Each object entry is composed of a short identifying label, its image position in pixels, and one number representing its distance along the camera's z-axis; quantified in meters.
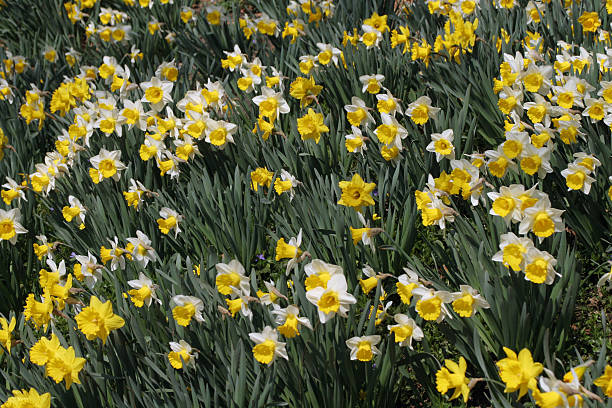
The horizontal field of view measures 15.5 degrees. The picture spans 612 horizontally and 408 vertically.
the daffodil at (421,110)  5.02
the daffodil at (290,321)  4.45
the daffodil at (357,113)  5.10
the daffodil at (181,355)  4.50
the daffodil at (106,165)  5.22
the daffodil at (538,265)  4.44
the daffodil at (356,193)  4.68
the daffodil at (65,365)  4.46
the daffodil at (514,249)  4.46
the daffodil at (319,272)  4.47
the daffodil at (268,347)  4.43
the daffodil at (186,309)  4.53
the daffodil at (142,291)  4.68
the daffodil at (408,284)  4.52
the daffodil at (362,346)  4.45
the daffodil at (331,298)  4.43
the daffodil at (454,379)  4.35
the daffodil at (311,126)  5.10
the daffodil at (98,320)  4.51
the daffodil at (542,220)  4.49
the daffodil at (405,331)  4.49
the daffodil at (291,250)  4.65
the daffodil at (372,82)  5.24
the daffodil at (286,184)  4.99
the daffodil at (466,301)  4.47
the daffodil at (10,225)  5.14
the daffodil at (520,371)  4.28
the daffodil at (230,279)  4.58
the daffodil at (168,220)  5.04
